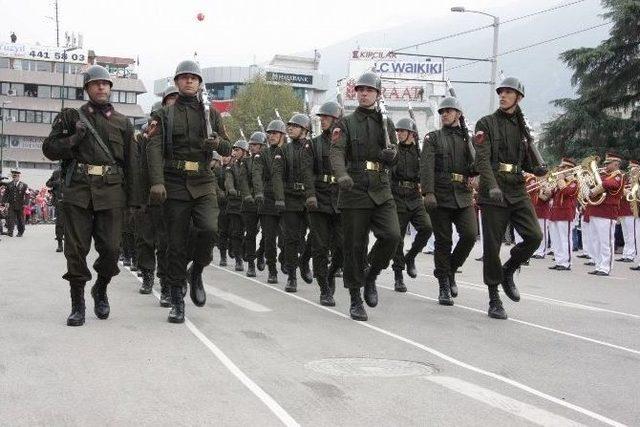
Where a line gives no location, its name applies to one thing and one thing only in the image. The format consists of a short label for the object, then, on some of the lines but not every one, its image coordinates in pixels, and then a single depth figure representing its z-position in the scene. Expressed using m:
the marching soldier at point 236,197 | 16.61
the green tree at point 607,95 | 32.88
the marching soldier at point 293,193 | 12.73
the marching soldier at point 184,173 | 9.05
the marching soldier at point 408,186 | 12.63
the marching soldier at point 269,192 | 13.95
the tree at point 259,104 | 70.12
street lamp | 35.66
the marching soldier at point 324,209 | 11.15
